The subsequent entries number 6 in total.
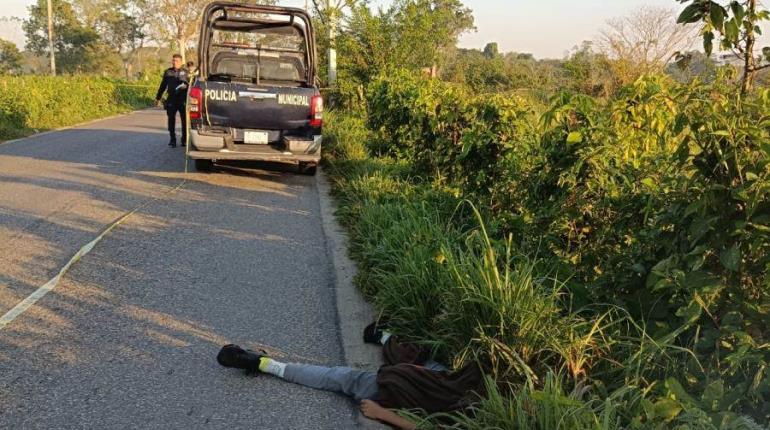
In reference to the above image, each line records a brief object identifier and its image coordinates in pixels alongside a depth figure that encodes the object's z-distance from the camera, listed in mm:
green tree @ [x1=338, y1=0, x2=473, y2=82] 15797
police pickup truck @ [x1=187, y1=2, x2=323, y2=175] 9281
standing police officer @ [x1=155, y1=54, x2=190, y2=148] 12867
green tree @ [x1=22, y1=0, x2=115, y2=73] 61250
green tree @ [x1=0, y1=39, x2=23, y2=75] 56031
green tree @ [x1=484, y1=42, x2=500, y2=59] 78594
